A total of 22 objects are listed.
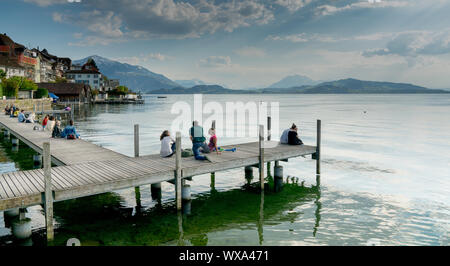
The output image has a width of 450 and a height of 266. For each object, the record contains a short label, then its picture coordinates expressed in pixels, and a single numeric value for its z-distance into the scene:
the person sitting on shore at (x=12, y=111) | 38.75
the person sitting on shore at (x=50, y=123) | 23.67
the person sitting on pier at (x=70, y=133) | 20.06
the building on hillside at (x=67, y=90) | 98.24
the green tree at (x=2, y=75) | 64.47
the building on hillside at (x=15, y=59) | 78.71
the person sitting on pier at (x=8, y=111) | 41.18
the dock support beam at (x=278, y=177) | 16.64
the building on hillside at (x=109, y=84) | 147.27
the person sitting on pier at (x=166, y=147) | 14.49
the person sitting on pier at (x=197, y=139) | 14.18
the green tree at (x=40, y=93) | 78.81
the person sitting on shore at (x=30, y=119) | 31.04
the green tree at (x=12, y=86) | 61.62
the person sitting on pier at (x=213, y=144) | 15.24
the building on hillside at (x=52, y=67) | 116.25
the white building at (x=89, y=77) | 141.38
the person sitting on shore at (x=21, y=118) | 32.03
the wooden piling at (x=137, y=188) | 14.33
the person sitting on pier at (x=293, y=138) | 18.97
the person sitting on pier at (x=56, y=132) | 20.79
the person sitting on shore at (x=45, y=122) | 24.95
